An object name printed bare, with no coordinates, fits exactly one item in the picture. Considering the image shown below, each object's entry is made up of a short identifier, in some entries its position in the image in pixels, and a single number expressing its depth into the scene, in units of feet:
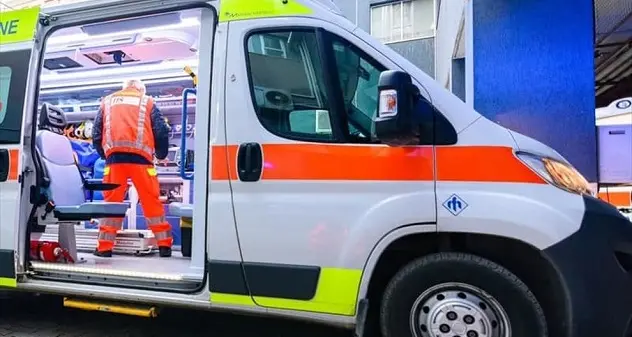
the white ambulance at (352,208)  8.47
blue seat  13.84
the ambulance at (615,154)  16.01
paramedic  15.99
